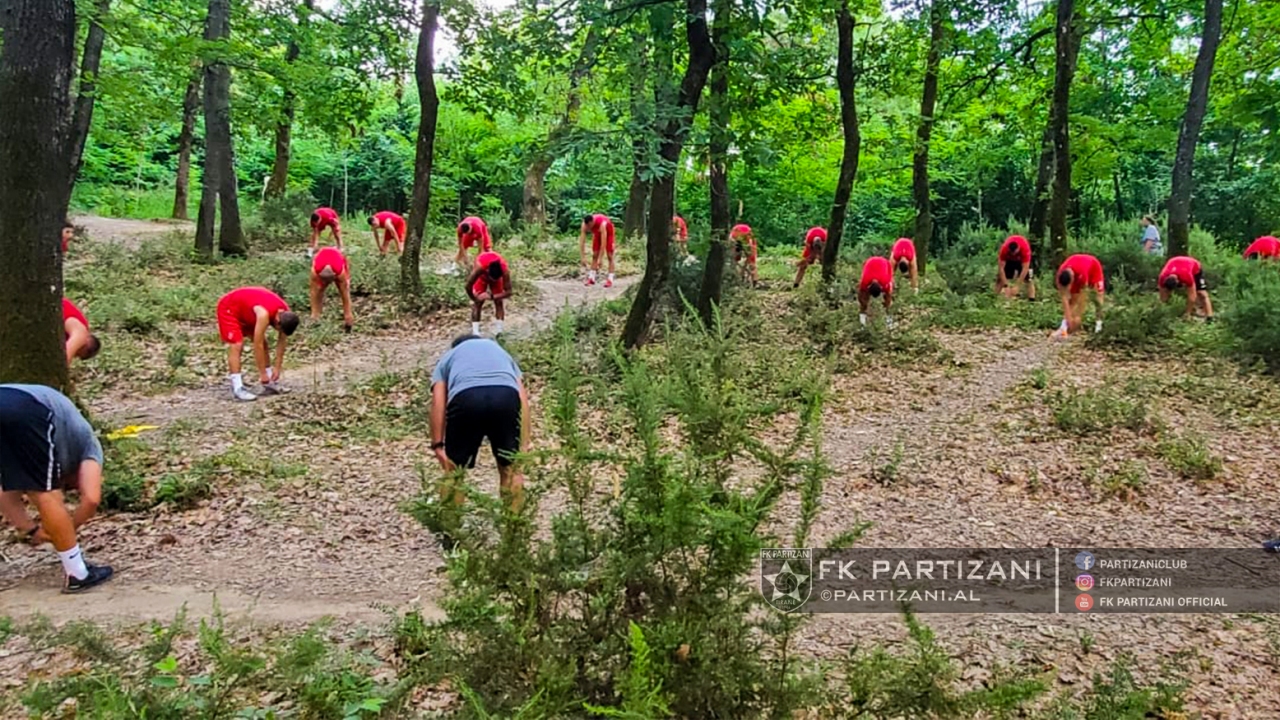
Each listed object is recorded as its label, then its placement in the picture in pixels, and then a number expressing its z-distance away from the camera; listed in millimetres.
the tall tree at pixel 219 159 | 12867
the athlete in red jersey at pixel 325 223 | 14953
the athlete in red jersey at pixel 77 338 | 6043
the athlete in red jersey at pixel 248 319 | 8336
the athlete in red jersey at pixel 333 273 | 10609
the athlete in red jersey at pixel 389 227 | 15219
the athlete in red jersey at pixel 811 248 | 14569
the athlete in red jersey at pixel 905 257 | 13891
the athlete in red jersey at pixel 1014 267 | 12477
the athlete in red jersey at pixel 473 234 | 13414
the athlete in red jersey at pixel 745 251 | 14070
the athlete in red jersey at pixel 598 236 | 15062
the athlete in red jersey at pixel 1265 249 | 14477
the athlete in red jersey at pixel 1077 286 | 10422
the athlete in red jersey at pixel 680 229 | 14438
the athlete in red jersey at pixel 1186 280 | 10789
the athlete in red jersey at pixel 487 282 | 10805
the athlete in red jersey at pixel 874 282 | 10734
